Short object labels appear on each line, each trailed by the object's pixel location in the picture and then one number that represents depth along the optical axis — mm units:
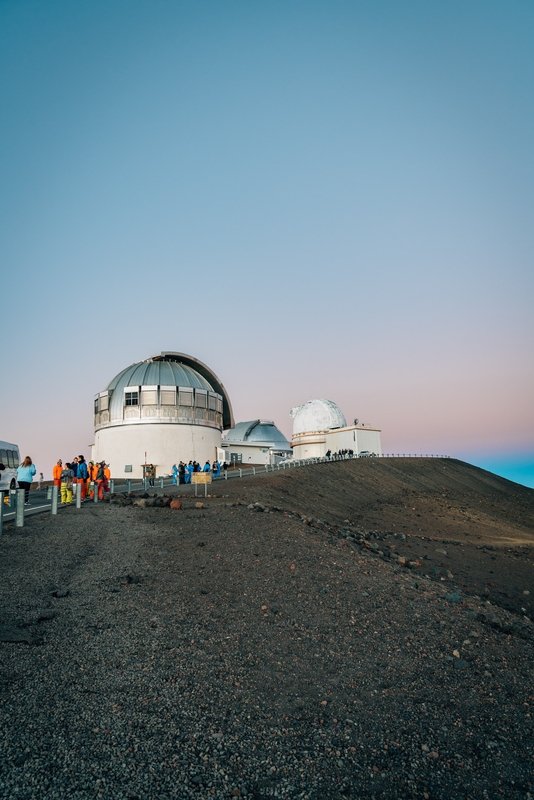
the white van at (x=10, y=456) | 27109
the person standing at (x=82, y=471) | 18203
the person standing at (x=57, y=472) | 17342
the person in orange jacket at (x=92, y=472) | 18781
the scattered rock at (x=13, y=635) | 5848
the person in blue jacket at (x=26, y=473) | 16266
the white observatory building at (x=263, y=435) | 63903
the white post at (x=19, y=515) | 12289
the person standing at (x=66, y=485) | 17639
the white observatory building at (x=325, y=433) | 57719
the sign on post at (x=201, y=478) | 18886
